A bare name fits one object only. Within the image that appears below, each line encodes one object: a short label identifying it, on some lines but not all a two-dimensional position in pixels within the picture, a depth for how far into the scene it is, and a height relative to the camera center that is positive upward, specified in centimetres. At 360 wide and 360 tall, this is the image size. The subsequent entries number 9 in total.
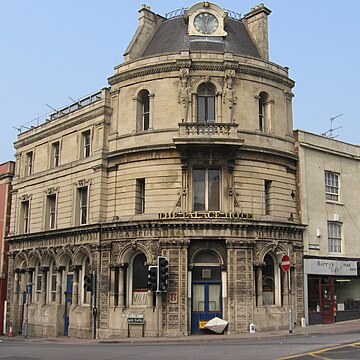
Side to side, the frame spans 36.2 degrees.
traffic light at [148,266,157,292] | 2758 +84
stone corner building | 2967 +609
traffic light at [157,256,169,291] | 2772 +105
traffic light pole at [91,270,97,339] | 3170 -71
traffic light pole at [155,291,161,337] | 2881 -106
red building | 4444 +643
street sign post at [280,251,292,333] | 2849 +156
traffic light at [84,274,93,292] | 3121 +70
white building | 3325 +451
